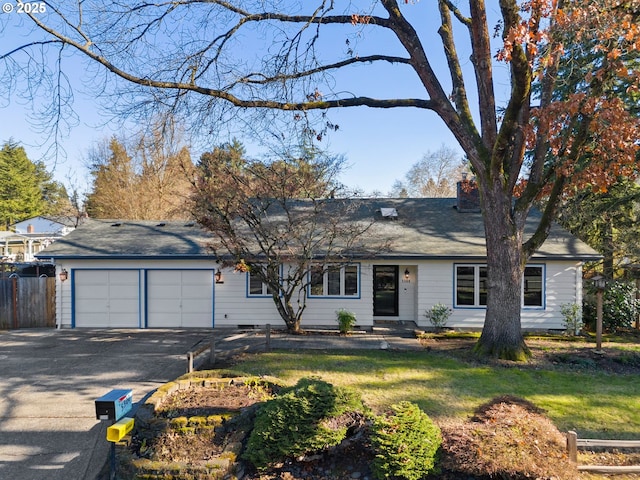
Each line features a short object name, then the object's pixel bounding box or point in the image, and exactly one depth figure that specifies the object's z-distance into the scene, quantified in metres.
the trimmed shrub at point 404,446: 3.98
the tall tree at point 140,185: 27.16
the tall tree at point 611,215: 14.04
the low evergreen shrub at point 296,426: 4.28
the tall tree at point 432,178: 38.53
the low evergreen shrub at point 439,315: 12.24
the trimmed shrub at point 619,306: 12.48
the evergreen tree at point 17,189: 42.12
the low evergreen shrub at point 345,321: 12.01
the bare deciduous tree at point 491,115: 7.93
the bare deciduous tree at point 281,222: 10.61
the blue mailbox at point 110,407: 4.04
